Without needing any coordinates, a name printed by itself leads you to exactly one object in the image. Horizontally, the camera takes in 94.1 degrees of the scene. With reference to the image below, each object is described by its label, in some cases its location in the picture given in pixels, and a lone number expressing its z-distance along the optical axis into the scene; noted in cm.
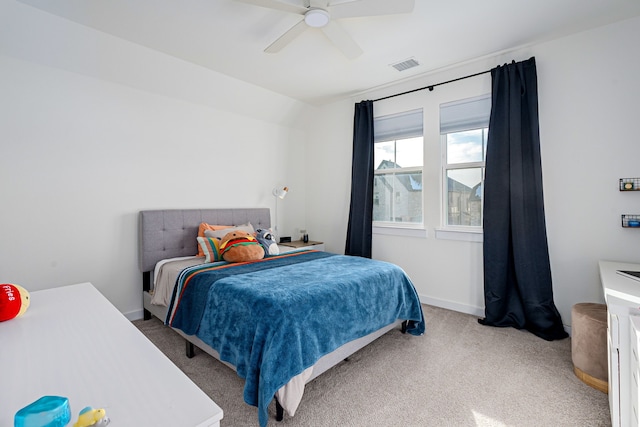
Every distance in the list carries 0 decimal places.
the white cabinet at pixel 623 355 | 130
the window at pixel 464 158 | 323
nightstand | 376
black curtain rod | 313
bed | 164
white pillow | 319
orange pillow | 331
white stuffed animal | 325
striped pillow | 291
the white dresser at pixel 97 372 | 67
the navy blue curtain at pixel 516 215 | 276
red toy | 115
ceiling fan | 196
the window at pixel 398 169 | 372
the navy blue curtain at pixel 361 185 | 392
